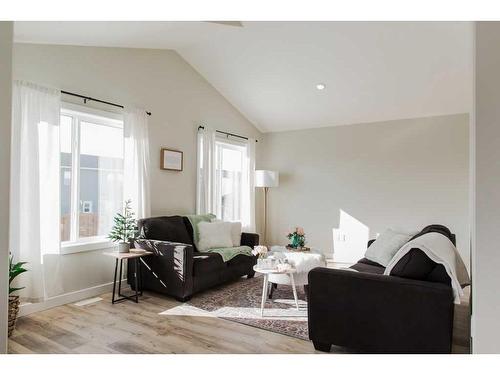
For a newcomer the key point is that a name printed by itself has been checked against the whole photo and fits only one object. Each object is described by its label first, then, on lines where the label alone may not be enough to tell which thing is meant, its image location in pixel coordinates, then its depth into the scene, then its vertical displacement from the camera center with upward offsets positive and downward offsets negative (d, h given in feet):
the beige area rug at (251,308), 9.58 -3.92
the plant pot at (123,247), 11.96 -2.10
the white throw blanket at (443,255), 6.88 -1.43
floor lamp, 19.86 +0.69
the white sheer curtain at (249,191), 19.80 -0.05
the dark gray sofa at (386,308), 6.84 -2.57
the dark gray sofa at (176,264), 11.59 -2.78
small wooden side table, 11.45 -3.06
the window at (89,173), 11.64 +0.59
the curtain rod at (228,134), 16.91 +3.20
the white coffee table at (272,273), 10.37 -2.70
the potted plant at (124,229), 12.05 -1.51
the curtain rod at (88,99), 11.41 +3.28
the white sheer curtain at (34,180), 9.93 +0.24
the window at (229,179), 18.20 +0.65
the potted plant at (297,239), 13.83 -2.02
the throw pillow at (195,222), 14.48 -1.45
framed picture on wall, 14.90 +1.38
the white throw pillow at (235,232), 15.37 -1.99
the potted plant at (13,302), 8.64 -3.03
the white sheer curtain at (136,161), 13.32 +1.14
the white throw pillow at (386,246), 11.37 -1.97
